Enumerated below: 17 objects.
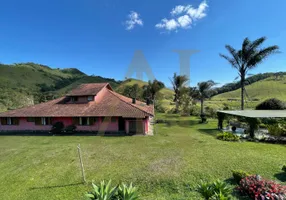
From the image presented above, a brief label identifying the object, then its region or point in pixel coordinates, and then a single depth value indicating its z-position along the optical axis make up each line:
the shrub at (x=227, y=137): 17.97
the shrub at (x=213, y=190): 6.20
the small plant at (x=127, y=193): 5.84
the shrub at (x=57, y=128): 23.16
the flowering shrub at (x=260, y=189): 6.42
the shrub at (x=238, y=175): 8.29
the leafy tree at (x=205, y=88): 38.29
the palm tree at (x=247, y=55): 23.33
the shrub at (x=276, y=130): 17.17
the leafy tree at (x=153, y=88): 49.66
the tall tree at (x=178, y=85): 46.55
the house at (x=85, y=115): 22.42
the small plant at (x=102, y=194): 5.78
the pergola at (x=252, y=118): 17.16
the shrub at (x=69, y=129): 22.86
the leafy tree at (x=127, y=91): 62.28
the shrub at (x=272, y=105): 30.28
